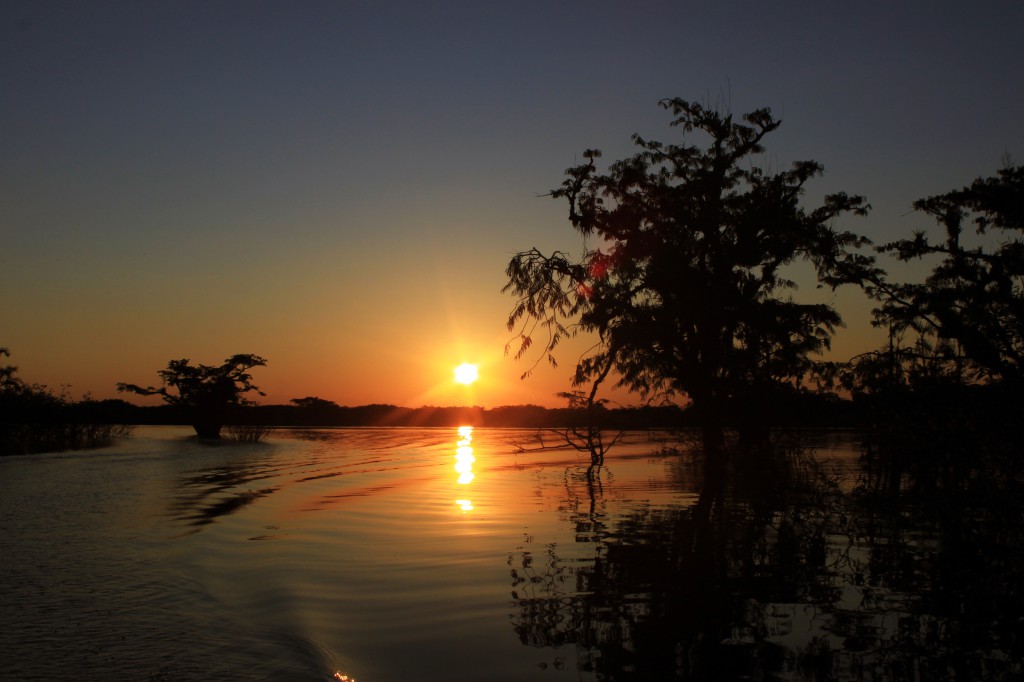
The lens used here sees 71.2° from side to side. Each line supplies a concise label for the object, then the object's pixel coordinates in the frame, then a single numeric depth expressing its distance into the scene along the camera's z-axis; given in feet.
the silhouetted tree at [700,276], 81.15
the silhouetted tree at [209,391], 181.68
